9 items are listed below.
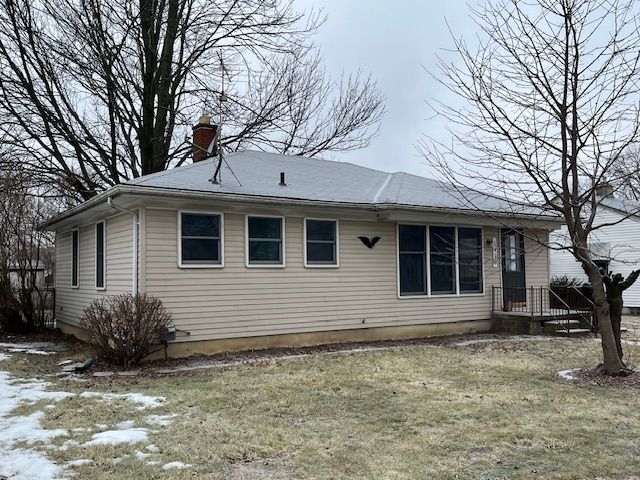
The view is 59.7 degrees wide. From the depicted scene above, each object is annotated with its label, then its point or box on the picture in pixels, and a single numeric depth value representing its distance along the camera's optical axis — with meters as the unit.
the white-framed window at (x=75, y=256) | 13.37
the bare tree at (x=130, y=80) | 15.44
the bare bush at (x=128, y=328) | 8.60
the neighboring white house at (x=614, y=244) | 21.20
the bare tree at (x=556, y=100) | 7.41
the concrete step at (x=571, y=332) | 12.65
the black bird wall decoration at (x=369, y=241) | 11.80
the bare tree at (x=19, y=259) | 13.68
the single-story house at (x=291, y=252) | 9.60
